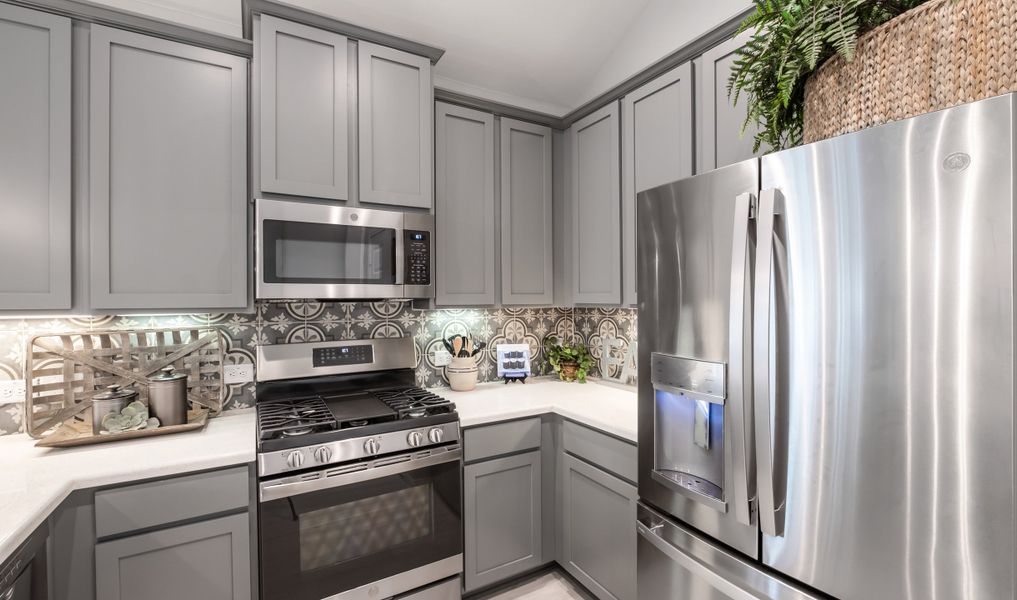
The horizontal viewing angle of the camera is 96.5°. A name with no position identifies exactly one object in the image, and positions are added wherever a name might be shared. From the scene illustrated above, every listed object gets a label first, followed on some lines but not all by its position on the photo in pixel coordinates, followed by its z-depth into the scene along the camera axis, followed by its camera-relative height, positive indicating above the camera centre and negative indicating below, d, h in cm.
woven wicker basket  83 +48
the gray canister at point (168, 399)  177 -38
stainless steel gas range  160 -72
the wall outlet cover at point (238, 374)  209 -34
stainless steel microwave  184 +21
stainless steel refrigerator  81 -15
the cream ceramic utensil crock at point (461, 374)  254 -41
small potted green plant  283 -39
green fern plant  102 +63
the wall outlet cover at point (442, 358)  261 -33
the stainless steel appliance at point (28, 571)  106 -68
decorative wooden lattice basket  171 -27
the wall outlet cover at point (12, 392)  174 -34
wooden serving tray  157 -48
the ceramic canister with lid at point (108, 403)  165 -37
